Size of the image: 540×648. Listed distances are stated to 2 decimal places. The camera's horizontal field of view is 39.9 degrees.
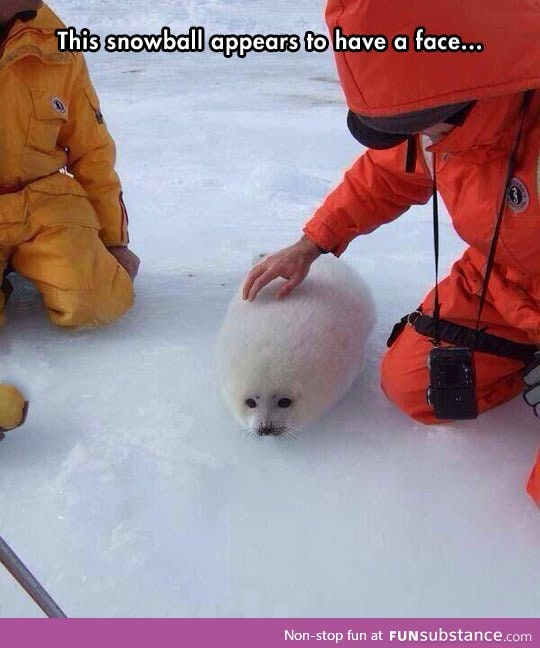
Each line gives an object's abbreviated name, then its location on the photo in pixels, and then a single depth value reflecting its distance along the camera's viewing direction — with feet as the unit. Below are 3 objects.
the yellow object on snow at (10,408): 3.79
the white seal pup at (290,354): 4.00
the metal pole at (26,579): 2.32
